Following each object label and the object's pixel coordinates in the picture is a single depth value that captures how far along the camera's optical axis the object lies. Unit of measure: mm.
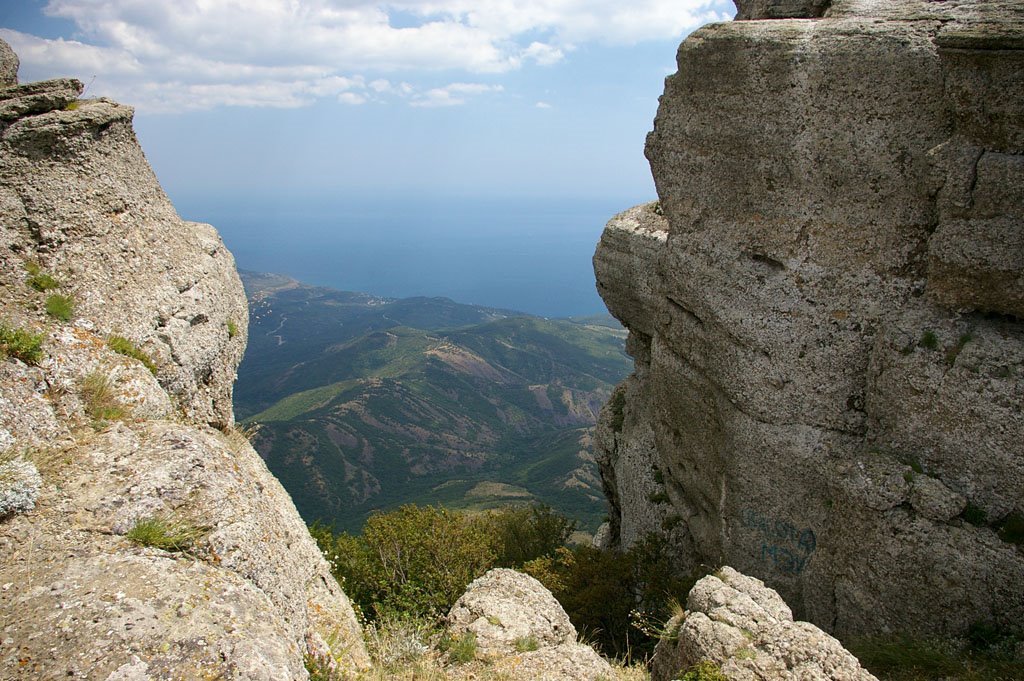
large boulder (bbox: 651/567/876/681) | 10193
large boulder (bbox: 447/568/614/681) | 11938
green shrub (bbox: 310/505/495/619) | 17266
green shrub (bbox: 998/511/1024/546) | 12258
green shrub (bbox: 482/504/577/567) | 27875
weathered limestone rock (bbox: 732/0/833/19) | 18109
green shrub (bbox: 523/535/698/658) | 18578
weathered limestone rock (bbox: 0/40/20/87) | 12156
